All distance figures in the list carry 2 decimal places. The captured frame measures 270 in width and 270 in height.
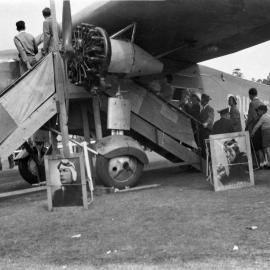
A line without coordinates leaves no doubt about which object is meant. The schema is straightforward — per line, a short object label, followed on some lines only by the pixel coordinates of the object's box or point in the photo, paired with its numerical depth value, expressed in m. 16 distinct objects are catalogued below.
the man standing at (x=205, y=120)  11.41
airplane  9.14
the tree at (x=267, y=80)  45.61
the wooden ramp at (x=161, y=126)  10.45
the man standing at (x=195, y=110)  11.59
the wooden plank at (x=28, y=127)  8.41
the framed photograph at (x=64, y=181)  7.44
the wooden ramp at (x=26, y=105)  8.52
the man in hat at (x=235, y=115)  12.00
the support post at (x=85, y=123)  10.90
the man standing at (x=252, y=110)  11.38
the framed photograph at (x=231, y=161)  8.14
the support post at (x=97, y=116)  9.98
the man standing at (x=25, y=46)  9.77
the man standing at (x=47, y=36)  9.61
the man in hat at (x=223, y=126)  10.38
